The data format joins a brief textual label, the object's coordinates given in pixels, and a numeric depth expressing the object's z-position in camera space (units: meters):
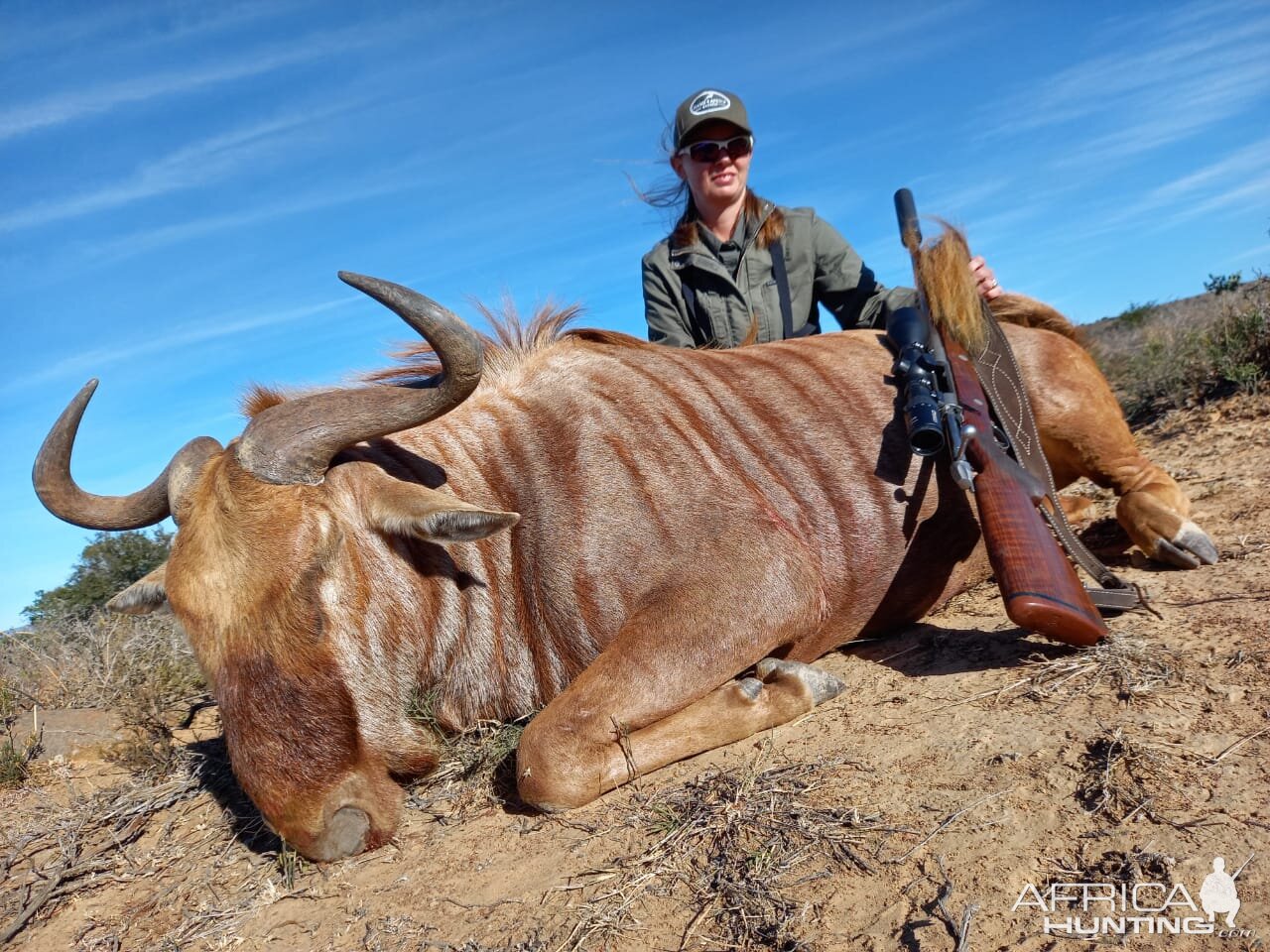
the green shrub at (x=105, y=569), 10.53
